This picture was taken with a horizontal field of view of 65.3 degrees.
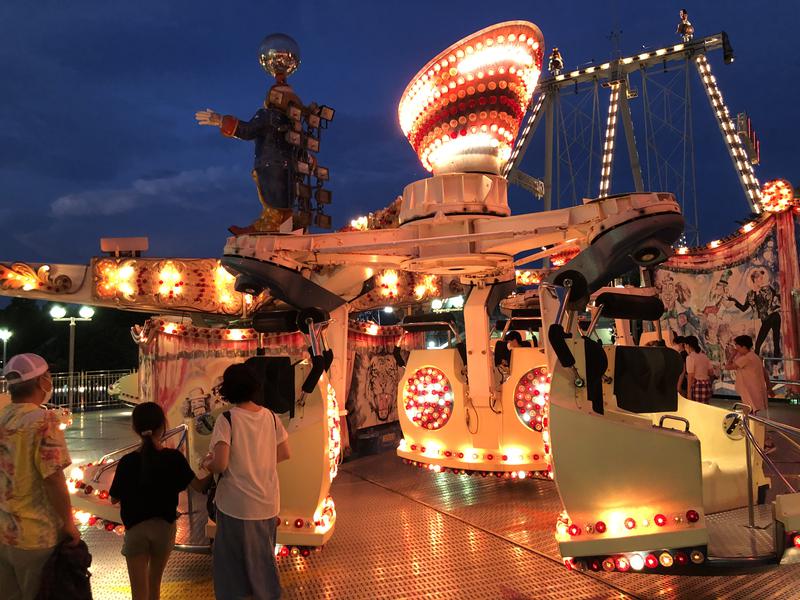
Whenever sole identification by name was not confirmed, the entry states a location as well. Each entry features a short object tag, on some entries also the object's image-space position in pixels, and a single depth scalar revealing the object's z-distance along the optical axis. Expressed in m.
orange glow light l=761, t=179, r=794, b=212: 12.77
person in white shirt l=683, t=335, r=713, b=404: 8.59
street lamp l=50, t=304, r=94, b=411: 15.98
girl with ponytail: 3.33
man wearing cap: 2.83
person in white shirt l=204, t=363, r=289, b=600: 3.23
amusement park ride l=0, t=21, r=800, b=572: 3.67
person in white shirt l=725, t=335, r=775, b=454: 7.40
